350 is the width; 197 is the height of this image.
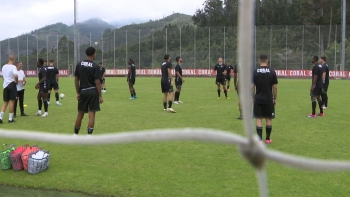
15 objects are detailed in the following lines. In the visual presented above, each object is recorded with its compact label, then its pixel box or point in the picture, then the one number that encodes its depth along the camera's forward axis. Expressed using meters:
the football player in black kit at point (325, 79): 11.78
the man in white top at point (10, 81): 10.26
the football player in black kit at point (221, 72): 16.55
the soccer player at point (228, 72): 18.79
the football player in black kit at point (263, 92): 7.56
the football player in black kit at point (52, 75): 13.40
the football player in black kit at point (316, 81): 10.88
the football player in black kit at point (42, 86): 11.80
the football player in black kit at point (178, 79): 14.34
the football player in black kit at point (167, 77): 12.32
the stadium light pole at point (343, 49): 34.00
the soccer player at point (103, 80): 19.88
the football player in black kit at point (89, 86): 7.52
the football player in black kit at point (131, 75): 17.22
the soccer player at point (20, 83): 11.27
